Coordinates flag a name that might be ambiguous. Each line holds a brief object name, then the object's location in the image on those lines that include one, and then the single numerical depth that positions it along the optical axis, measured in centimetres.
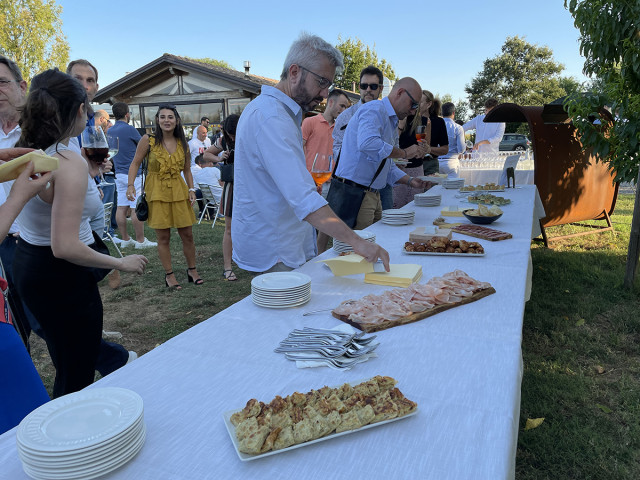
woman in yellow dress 456
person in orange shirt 542
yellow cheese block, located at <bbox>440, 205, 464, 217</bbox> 360
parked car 2200
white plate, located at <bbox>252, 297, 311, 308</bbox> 170
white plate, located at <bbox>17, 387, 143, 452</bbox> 81
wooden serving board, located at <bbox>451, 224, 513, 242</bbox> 276
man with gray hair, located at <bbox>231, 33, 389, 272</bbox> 189
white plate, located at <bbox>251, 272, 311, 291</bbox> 171
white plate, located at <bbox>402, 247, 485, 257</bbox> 239
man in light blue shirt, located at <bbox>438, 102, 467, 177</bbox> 745
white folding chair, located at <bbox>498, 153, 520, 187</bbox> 560
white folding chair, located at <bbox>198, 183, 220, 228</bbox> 846
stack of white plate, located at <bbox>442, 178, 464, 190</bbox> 535
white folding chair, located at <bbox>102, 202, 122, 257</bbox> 545
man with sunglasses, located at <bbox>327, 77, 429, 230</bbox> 363
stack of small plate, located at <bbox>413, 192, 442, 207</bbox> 414
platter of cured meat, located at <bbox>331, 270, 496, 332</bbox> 154
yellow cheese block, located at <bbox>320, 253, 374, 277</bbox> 201
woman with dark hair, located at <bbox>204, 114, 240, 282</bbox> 488
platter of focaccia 89
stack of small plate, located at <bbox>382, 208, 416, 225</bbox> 328
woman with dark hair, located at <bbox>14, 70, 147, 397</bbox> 168
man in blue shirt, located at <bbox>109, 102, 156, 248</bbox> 645
